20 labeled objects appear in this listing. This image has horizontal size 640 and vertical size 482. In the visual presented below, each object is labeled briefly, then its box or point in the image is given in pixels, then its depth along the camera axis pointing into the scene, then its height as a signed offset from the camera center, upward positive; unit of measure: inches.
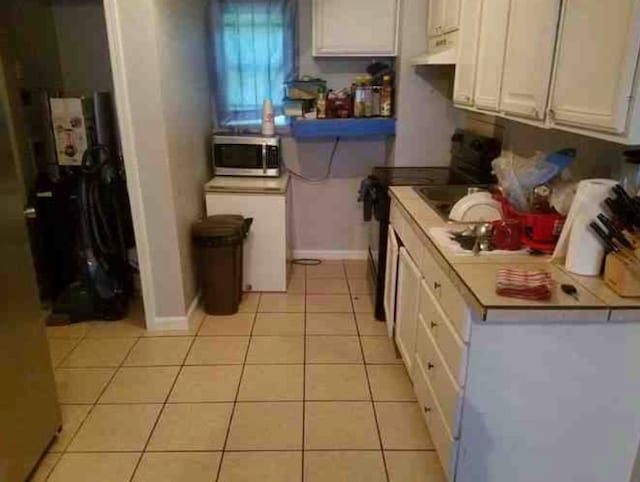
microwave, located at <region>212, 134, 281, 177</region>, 136.8 -17.2
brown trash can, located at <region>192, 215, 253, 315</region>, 119.3 -40.0
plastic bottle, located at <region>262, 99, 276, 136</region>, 139.8 -7.4
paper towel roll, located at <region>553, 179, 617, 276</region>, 57.7 -15.8
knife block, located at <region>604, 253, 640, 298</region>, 52.4 -19.2
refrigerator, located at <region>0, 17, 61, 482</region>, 64.8 -34.6
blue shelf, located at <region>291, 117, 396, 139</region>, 133.3 -9.4
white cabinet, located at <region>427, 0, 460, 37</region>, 100.3 +16.0
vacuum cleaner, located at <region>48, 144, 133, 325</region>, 116.1 -35.7
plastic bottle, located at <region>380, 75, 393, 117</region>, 134.1 -1.7
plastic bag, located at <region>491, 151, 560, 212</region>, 75.2 -12.9
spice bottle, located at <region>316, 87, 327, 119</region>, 137.3 -3.6
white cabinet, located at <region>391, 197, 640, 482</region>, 55.1 -34.7
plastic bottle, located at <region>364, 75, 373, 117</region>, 135.3 -1.7
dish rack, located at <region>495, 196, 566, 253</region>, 67.5 -18.4
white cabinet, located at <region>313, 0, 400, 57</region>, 126.3 +16.2
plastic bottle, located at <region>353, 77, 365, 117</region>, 135.6 -2.0
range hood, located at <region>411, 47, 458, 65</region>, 100.0 +7.1
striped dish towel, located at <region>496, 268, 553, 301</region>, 53.9 -20.8
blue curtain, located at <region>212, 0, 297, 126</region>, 137.2 +10.0
